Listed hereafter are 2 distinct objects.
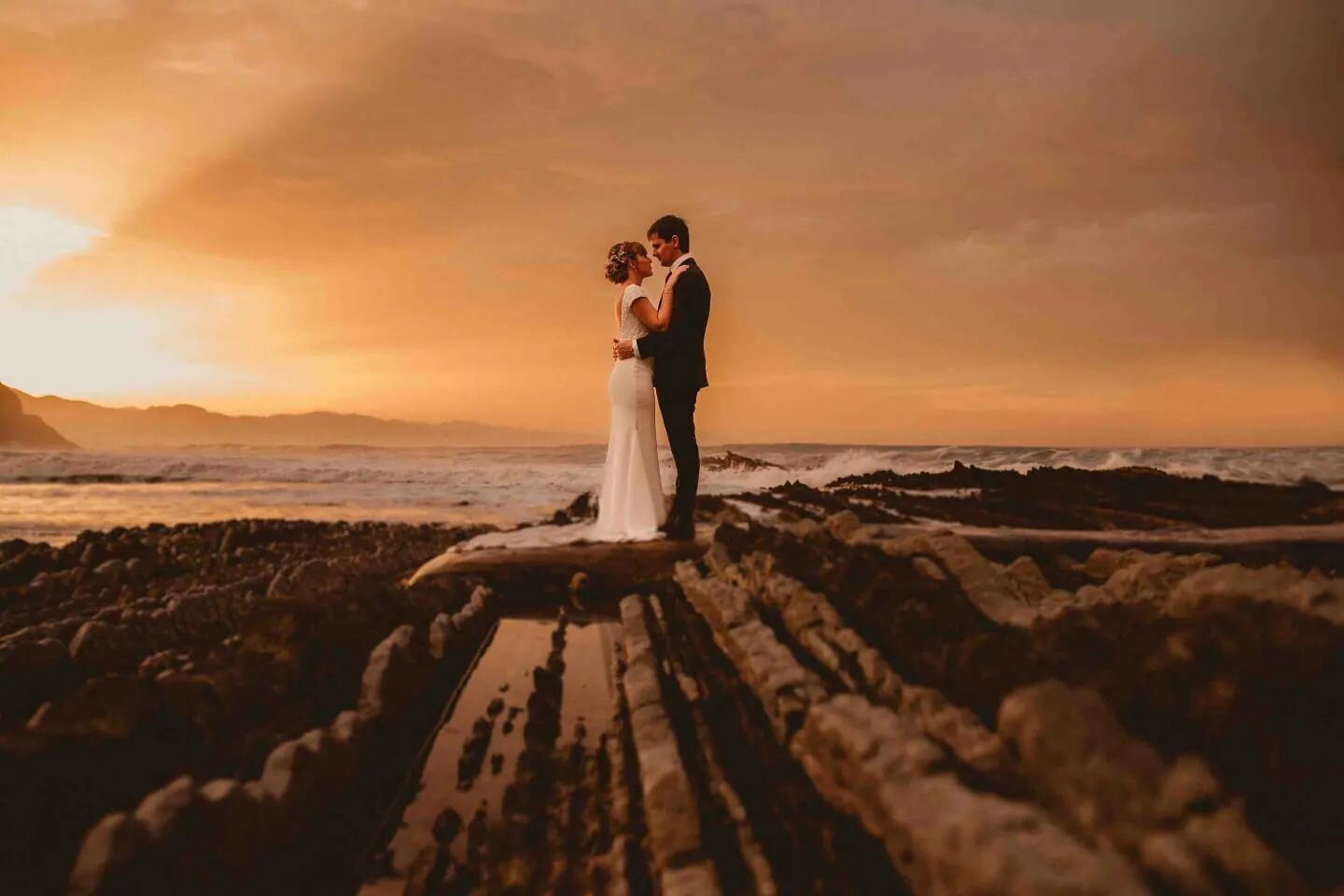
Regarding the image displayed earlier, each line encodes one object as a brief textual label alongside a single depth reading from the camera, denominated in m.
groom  5.66
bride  6.06
